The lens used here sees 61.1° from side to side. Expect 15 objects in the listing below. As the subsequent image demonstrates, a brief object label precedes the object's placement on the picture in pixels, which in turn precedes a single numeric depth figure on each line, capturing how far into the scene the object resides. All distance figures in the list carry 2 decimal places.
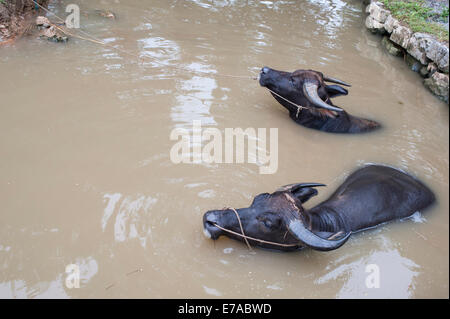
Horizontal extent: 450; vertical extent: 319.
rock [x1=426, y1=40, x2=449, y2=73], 5.47
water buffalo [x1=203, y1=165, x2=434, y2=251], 3.10
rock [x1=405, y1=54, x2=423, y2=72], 6.26
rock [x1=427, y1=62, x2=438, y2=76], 5.73
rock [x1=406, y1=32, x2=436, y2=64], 5.87
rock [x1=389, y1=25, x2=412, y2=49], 6.39
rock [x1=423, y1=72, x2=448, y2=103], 5.05
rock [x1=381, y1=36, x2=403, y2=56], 6.81
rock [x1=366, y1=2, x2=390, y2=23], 7.26
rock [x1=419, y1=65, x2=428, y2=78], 5.99
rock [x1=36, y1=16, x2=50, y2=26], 6.39
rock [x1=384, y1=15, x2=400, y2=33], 6.79
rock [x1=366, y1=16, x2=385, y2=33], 7.39
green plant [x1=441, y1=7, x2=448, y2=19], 6.38
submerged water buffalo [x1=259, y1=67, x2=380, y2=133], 5.07
